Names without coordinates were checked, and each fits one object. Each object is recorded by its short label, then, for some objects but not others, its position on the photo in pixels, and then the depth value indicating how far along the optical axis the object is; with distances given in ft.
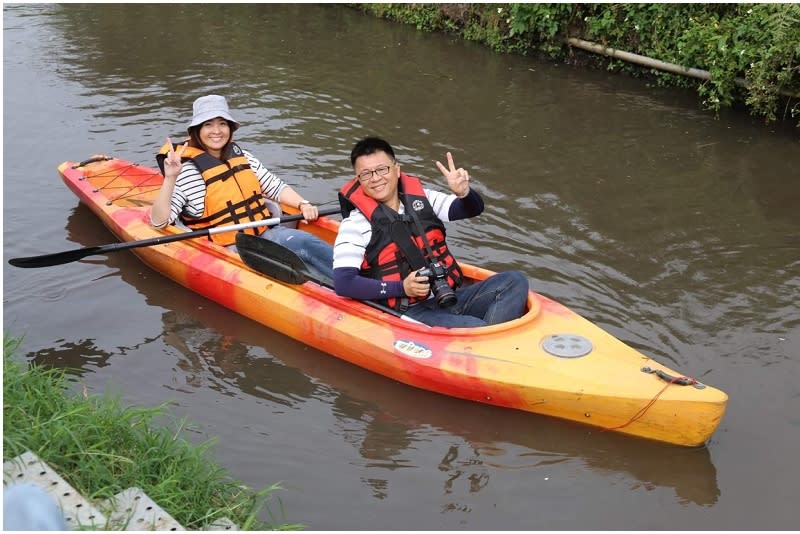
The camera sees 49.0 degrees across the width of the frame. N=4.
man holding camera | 15.10
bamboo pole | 29.36
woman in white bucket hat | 17.88
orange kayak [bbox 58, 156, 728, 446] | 13.65
